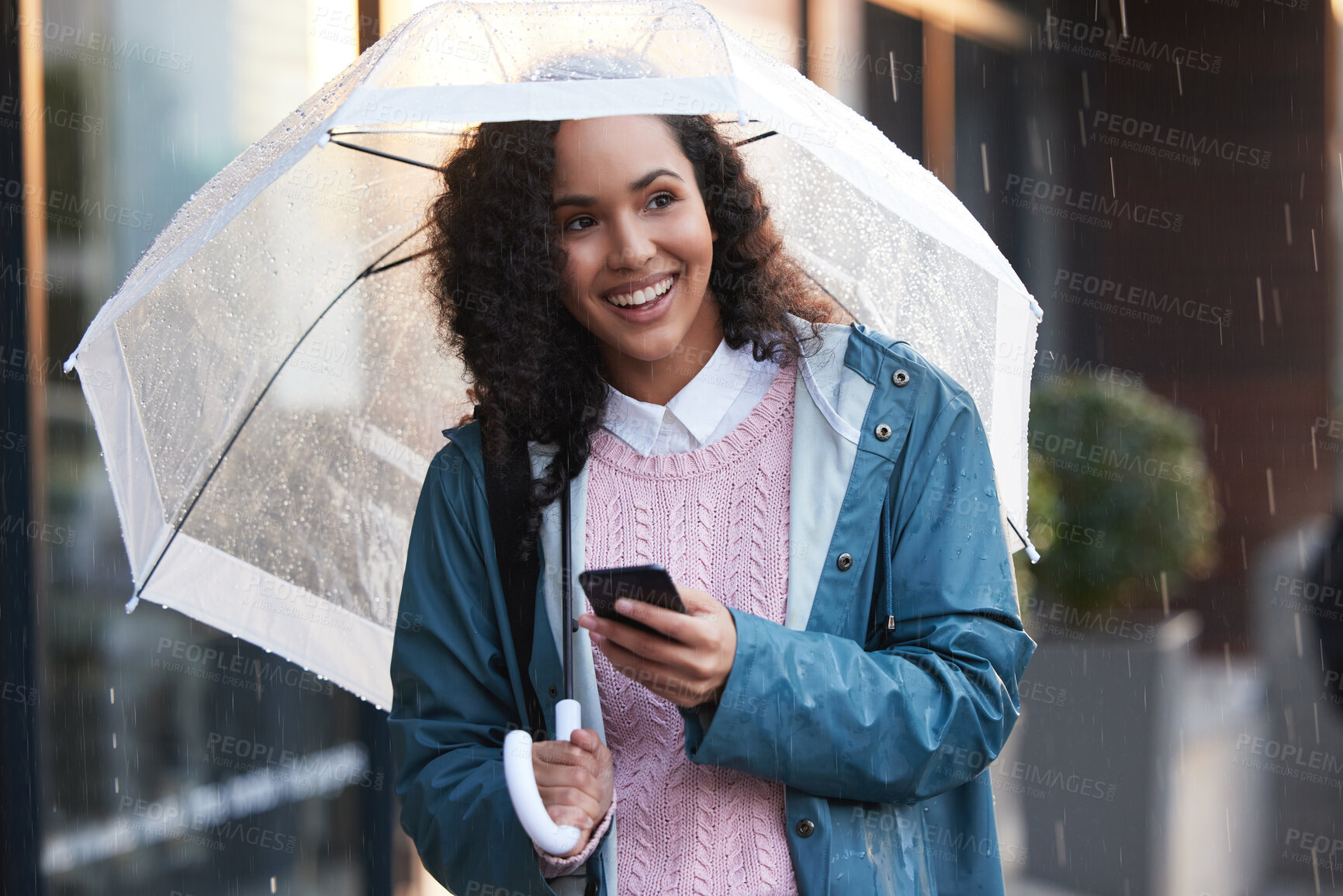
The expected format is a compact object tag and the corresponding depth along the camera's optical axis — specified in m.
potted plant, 4.99
